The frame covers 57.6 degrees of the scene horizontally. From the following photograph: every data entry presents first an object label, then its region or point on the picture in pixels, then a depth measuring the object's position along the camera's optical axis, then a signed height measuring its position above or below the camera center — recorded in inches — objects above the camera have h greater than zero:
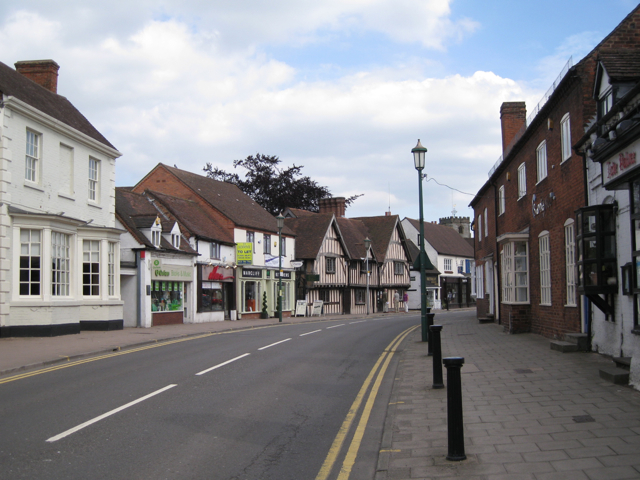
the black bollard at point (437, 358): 384.5 -56.4
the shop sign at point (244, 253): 1416.1 +57.1
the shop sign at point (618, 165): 303.6 +59.1
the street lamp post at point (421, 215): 655.8 +68.8
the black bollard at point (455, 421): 225.8 -57.3
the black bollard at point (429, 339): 559.6 -61.9
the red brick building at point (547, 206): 547.8 +79.4
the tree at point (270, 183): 2146.9 +342.8
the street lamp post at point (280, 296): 1250.0 -44.0
